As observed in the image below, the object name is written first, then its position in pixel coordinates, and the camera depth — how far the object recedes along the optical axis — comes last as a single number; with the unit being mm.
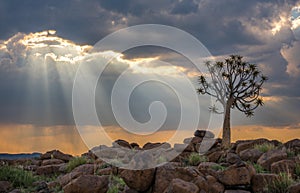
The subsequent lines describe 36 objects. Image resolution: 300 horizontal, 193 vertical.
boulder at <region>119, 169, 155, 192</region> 14773
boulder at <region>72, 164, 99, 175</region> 18227
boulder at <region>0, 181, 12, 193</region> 17172
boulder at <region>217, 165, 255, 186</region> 14797
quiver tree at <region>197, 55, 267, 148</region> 31562
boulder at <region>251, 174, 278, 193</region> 14898
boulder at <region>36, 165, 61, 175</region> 21891
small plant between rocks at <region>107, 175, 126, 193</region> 15298
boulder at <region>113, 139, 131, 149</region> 27748
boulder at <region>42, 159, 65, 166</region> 24516
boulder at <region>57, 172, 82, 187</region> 17109
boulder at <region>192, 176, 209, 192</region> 14327
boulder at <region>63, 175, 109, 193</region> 14000
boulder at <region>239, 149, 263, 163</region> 20875
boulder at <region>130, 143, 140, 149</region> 29191
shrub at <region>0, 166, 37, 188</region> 18562
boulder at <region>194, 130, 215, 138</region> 29100
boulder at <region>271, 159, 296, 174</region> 17203
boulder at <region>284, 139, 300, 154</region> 22512
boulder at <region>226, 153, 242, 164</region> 20062
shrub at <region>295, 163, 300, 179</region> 17078
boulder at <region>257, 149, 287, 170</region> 18641
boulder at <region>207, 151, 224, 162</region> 22552
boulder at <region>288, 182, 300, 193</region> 13269
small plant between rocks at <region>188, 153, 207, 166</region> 21594
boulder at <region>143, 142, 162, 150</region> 27512
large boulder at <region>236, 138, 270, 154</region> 24041
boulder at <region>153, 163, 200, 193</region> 14656
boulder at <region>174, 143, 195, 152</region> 25406
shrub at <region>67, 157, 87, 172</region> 21406
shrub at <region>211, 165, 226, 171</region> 18131
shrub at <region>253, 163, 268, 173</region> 18152
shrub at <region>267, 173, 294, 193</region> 14062
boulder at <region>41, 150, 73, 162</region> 26534
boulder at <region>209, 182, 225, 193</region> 14594
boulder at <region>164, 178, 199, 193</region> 12910
